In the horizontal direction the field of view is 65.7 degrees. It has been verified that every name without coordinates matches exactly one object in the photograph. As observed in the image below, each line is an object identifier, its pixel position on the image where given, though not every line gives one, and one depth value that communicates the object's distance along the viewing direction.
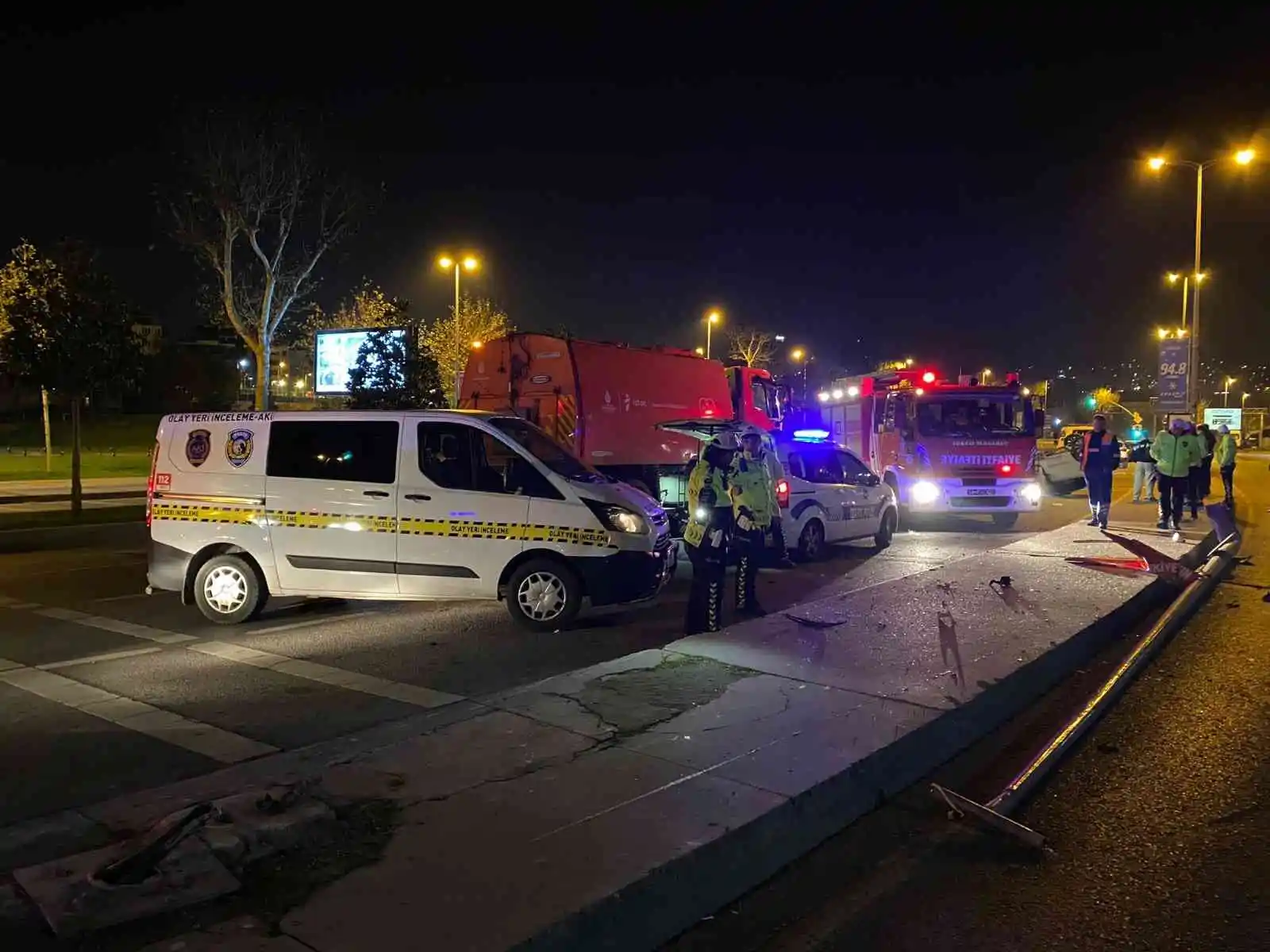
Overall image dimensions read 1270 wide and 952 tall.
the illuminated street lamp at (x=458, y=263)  30.89
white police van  8.56
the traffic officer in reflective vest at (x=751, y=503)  8.49
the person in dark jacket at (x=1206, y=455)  18.14
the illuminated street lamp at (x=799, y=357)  66.56
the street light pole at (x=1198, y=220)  23.08
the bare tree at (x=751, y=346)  60.81
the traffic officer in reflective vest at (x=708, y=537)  8.29
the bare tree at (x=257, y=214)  26.89
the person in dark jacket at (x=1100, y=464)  15.72
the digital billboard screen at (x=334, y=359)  26.05
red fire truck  17.45
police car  13.12
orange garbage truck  14.38
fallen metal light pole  4.55
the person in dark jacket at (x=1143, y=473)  21.42
